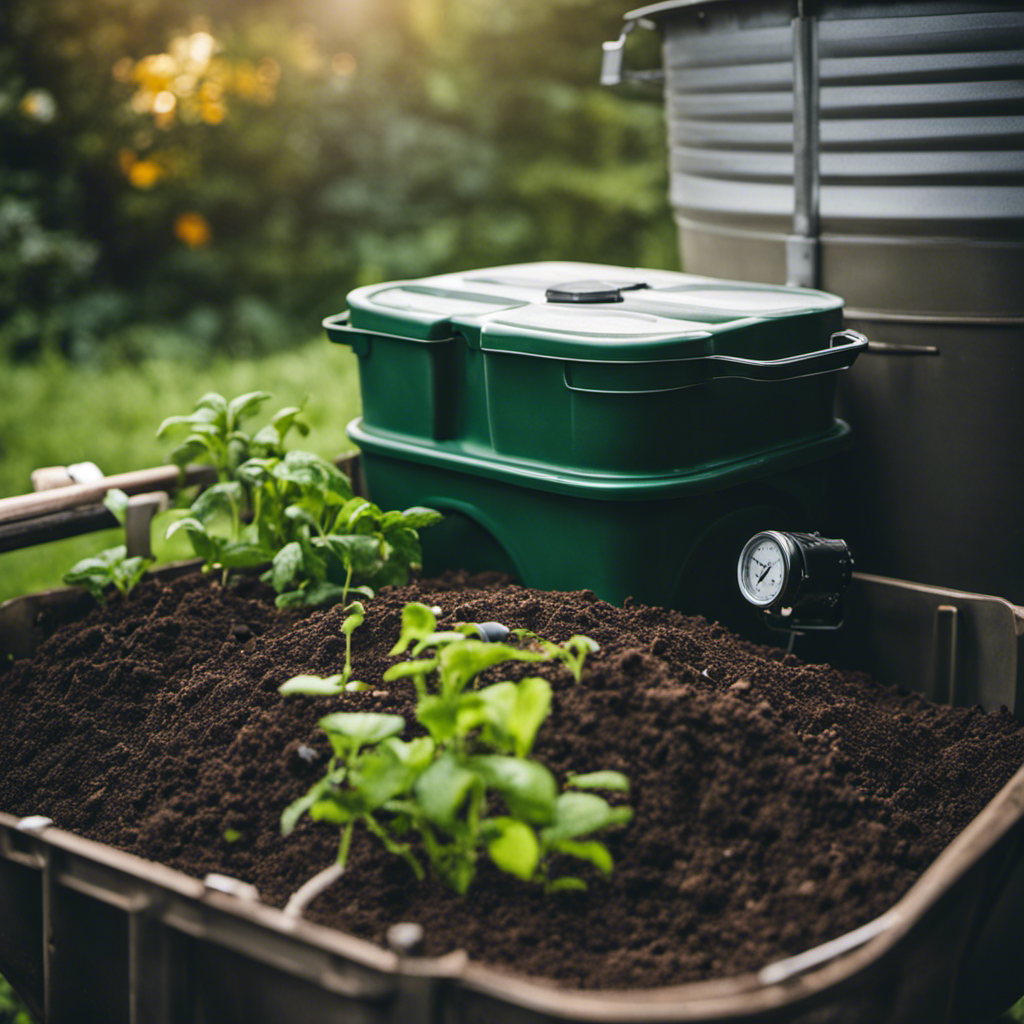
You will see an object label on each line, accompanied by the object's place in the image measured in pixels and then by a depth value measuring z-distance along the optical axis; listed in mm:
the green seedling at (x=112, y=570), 2150
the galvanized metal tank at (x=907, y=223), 2152
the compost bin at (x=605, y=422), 1883
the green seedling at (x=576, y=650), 1507
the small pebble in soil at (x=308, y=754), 1494
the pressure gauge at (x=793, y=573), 1861
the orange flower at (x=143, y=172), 5840
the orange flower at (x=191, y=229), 6035
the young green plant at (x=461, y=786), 1214
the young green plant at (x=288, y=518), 2014
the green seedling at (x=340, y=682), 1370
